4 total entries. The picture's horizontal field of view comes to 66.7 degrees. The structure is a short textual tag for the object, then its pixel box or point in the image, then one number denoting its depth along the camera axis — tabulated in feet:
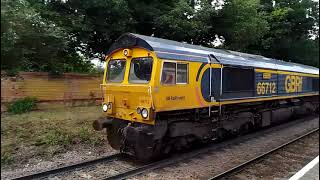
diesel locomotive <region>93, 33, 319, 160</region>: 19.36
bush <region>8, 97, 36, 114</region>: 28.37
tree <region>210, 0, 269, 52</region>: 39.19
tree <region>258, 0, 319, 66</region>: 55.40
